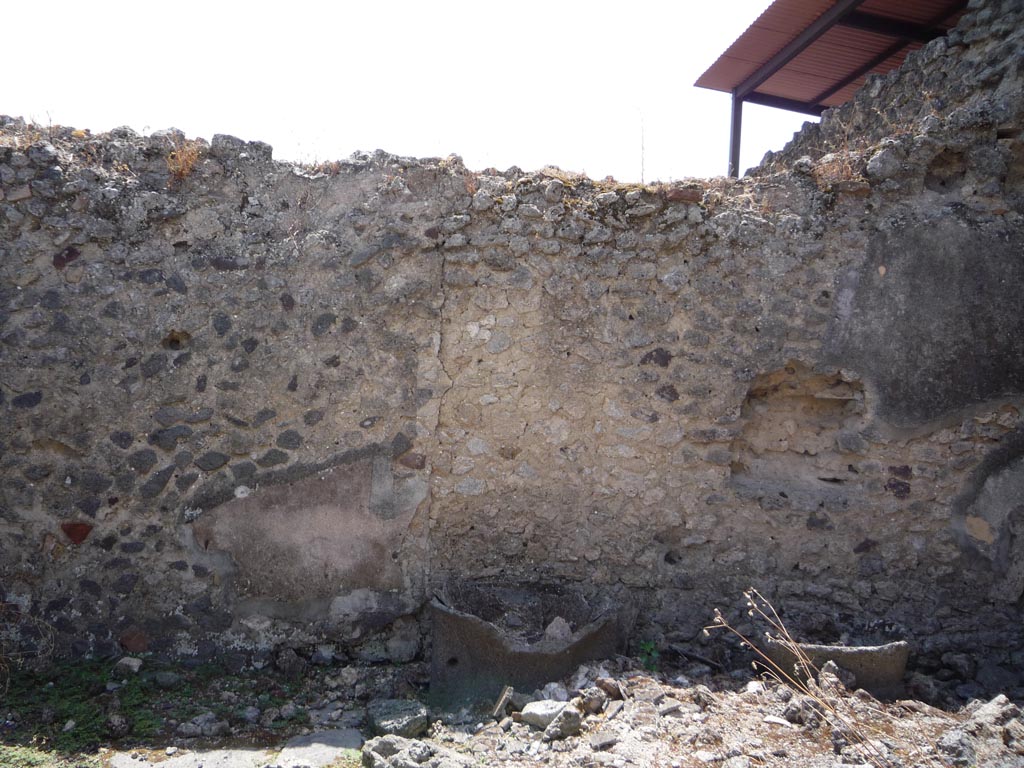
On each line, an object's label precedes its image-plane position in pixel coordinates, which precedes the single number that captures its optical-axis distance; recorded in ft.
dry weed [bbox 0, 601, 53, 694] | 12.46
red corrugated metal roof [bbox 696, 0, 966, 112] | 22.48
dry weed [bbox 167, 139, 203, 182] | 13.51
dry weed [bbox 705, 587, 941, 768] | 9.61
